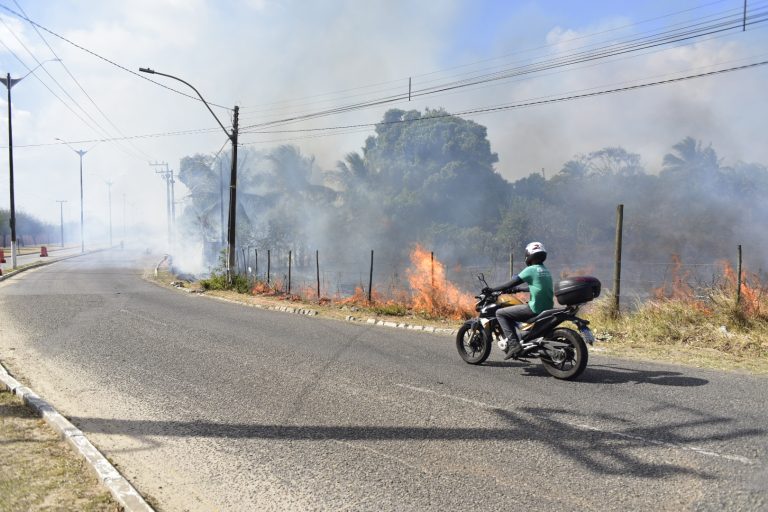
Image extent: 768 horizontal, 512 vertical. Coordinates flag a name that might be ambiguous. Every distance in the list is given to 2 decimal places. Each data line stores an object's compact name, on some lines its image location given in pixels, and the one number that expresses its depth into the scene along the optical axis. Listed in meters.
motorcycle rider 7.33
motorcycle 6.86
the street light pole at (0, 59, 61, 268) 31.29
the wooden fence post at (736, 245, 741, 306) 9.75
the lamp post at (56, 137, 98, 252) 62.94
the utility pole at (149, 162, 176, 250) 70.12
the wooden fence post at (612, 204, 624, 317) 11.25
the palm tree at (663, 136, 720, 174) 46.16
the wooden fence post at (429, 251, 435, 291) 14.46
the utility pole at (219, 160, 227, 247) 48.95
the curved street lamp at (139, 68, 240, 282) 22.38
